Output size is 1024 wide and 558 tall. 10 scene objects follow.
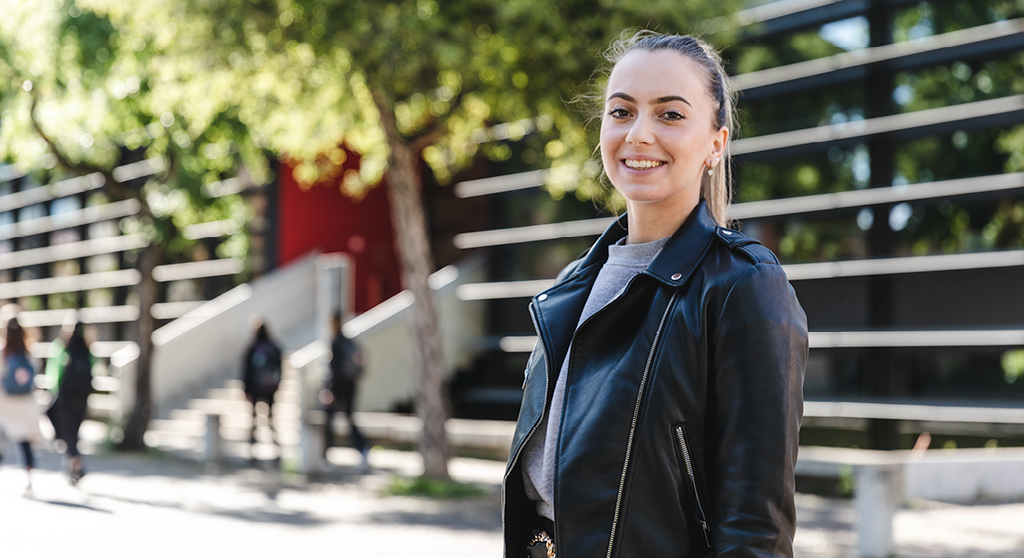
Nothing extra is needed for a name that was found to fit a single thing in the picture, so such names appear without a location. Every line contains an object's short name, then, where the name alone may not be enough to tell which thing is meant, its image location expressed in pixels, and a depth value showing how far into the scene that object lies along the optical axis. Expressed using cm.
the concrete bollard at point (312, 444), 1153
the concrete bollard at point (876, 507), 691
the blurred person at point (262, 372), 1287
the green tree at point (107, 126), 1227
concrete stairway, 1468
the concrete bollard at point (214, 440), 1280
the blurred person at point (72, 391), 1080
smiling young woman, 163
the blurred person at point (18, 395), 1050
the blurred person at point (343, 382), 1230
